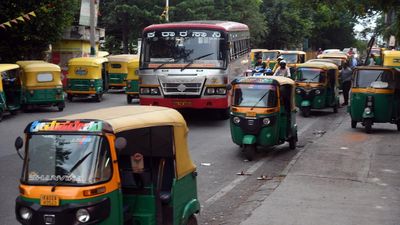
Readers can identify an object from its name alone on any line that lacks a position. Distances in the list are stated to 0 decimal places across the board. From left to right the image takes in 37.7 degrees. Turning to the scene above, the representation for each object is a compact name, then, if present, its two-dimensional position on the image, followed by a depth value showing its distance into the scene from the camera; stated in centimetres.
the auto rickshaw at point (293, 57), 3347
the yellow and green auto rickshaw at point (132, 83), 2469
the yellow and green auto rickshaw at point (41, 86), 2155
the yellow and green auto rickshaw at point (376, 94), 1645
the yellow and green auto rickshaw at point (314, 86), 2100
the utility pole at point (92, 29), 3081
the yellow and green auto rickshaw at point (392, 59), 2698
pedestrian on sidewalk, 2393
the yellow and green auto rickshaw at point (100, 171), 539
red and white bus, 1730
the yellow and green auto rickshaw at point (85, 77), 2548
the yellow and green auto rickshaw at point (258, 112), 1299
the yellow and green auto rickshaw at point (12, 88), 2105
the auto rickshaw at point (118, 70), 2888
